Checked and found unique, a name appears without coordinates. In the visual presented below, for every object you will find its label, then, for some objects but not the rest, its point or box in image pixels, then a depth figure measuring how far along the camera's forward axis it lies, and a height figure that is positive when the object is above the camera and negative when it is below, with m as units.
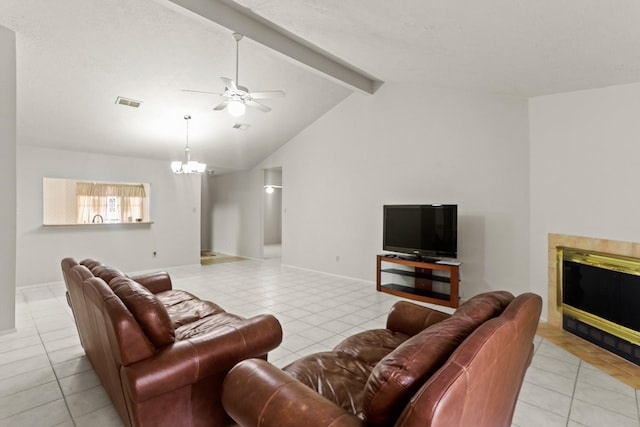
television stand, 4.40 -1.00
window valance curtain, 6.04 +0.47
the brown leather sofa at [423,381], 0.95 -0.59
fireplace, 2.90 -0.82
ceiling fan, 3.20 +1.24
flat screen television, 4.50 -0.23
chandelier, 5.41 +0.81
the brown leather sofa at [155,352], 1.57 -0.76
